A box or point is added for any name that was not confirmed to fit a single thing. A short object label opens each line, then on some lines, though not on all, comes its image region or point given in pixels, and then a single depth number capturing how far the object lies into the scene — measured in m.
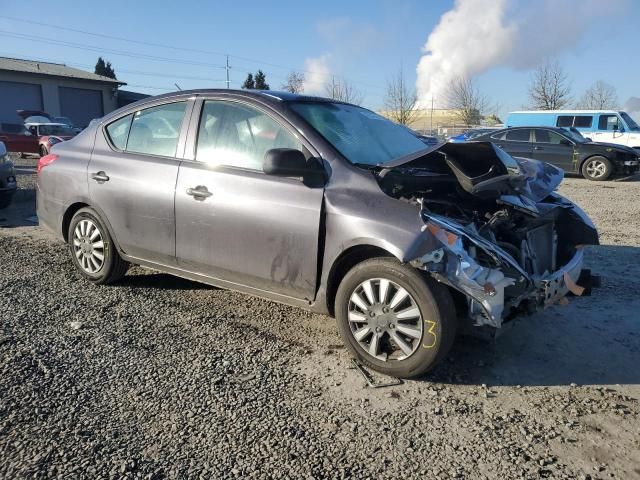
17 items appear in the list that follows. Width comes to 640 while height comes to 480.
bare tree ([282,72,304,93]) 50.64
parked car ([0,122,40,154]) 19.52
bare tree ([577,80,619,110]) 50.39
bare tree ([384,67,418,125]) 46.61
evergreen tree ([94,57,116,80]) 55.62
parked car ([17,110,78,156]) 18.76
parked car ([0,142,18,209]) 8.69
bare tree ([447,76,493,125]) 52.98
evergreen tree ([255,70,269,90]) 56.07
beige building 57.17
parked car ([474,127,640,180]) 14.60
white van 18.31
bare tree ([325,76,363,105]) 44.69
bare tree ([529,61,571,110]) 46.00
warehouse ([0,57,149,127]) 34.00
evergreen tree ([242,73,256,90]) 54.12
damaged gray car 3.18
